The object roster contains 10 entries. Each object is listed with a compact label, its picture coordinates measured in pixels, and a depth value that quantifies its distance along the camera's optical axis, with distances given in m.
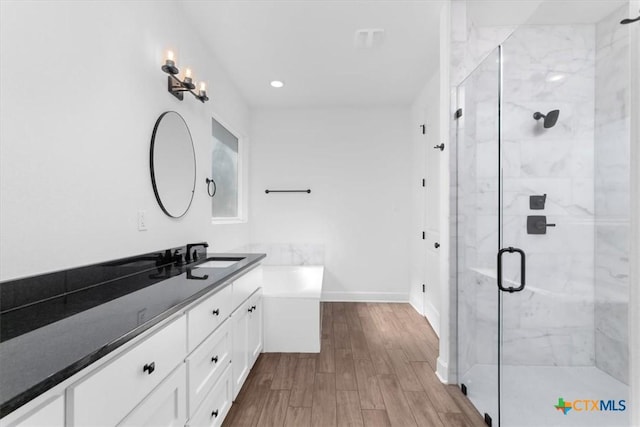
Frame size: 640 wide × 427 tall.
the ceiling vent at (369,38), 2.36
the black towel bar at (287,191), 3.99
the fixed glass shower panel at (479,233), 1.79
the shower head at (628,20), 1.05
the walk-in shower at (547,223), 1.26
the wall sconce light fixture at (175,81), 1.77
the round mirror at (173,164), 1.82
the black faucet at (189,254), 2.06
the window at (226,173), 3.00
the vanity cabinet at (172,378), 0.66
